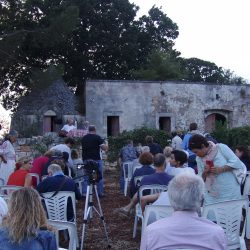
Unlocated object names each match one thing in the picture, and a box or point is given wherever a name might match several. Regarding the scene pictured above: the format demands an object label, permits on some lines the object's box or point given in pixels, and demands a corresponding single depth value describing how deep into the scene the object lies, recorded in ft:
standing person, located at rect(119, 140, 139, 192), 38.41
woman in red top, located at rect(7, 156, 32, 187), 23.31
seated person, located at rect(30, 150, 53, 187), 28.07
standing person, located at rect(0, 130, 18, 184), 32.91
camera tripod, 19.95
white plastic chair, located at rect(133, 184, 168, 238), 20.06
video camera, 20.76
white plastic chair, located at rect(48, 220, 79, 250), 13.74
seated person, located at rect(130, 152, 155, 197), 24.91
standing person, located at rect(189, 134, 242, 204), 17.01
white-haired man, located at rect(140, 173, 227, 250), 9.49
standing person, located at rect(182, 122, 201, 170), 30.55
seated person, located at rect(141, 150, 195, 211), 18.84
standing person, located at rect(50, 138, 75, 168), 31.80
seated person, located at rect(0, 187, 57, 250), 10.22
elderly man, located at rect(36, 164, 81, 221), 20.20
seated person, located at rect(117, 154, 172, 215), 20.34
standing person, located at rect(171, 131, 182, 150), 42.83
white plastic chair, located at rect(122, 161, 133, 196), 35.68
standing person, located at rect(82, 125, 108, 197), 32.40
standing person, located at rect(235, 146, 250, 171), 26.25
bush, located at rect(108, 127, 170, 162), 57.06
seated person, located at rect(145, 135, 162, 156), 36.99
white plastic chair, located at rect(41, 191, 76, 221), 19.75
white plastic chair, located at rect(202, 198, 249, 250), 15.75
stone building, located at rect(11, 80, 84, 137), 81.46
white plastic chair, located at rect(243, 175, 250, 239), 23.27
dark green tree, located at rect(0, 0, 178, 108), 73.31
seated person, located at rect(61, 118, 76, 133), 53.11
